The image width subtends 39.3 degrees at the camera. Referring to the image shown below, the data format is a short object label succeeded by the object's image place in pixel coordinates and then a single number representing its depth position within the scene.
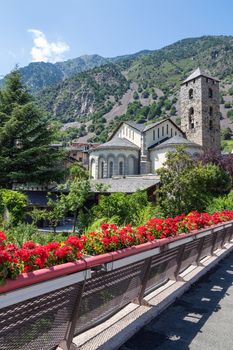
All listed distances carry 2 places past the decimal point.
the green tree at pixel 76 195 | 20.53
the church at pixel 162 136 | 48.06
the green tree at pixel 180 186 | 18.28
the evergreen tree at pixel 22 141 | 29.44
